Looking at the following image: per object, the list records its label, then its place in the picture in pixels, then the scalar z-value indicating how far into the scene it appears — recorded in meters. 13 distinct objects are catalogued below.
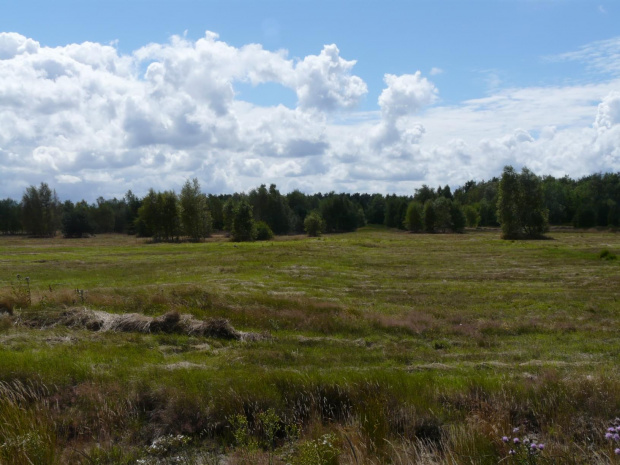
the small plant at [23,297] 18.86
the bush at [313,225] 132.38
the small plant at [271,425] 7.70
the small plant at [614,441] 5.49
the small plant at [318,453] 6.79
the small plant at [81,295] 20.56
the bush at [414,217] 150.62
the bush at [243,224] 105.75
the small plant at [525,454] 5.85
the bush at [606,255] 51.74
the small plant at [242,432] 7.54
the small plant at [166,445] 7.79
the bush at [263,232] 115.25
